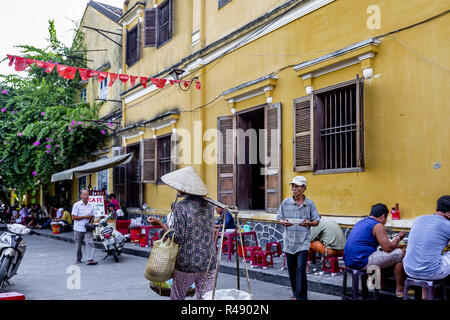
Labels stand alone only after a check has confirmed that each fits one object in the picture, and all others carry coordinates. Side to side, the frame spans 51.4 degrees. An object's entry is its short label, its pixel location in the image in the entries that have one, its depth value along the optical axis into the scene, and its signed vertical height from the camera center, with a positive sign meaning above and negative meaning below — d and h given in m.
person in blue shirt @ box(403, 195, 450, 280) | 5.13 -0.69
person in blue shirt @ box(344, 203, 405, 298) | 5.71 -0.81
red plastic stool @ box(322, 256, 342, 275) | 7.52 -1.37
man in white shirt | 10.61 -0.96
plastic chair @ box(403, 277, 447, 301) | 5.18 -1.15
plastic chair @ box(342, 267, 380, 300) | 5.82 -1.29
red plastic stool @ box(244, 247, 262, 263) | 8.75 -1.30
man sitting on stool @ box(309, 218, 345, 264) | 7.61 -0.93
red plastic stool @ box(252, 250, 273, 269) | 8.60 -1.44
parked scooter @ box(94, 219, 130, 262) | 10.91 -1.36
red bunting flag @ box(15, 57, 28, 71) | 10.16 +2.59
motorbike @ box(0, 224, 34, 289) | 7.23 -1.07
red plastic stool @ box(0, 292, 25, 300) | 5.74 -1.42
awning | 15.65 +0.54
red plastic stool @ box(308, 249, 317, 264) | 8.55 -1.38
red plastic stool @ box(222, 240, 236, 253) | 10.24 -1.47
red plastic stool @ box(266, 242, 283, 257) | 9.44 -1.33
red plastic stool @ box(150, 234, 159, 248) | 12.48 -1.50
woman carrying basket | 4.52 -0.52
